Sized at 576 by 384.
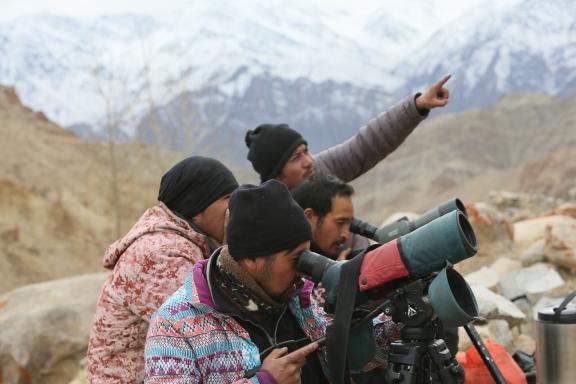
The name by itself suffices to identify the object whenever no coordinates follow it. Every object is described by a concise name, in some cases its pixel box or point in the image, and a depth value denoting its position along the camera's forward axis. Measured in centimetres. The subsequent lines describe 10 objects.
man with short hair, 316
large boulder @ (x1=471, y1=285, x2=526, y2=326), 518
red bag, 301
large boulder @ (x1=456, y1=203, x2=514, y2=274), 888
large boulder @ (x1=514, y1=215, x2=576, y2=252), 999
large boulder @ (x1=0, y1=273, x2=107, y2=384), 604
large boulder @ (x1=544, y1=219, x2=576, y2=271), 766
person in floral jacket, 250
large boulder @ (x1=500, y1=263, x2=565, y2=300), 655
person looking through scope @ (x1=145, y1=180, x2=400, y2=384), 205
